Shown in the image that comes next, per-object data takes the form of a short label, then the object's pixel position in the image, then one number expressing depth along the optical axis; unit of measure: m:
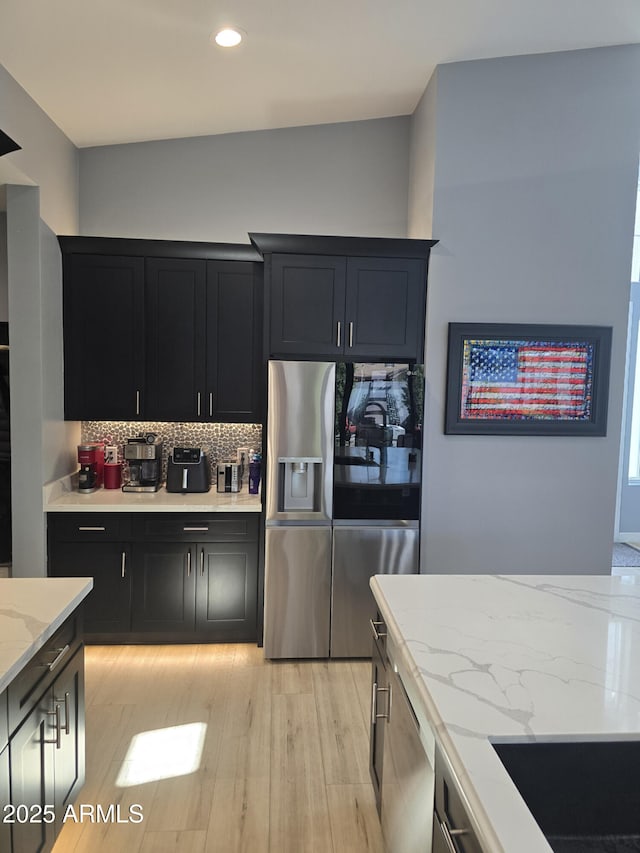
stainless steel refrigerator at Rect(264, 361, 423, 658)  3.38
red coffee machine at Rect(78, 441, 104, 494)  3.84
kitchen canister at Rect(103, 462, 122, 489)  3.98
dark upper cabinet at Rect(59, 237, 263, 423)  3.73
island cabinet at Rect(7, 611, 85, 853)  1.58
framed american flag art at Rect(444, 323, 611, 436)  3.53
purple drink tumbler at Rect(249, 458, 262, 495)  3.95
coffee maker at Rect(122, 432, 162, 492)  3.94
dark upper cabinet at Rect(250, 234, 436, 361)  3.45
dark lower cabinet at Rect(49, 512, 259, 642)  3.60
